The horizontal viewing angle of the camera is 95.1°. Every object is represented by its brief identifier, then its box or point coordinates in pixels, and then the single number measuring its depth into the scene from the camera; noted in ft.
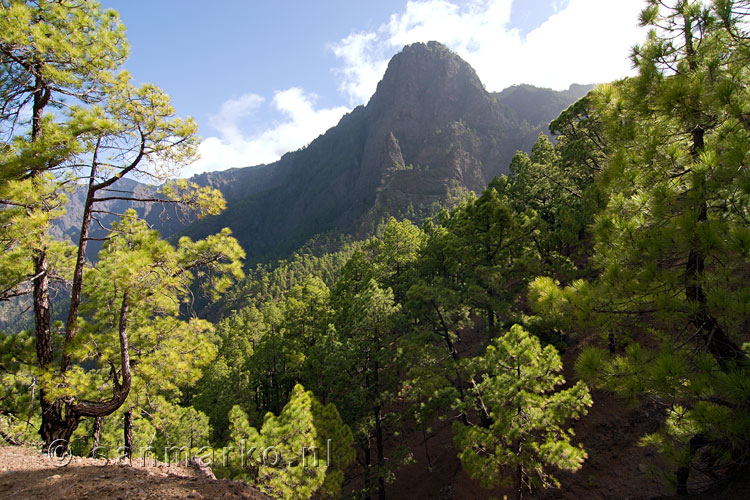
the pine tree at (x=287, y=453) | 35.99
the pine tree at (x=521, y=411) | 29.22
